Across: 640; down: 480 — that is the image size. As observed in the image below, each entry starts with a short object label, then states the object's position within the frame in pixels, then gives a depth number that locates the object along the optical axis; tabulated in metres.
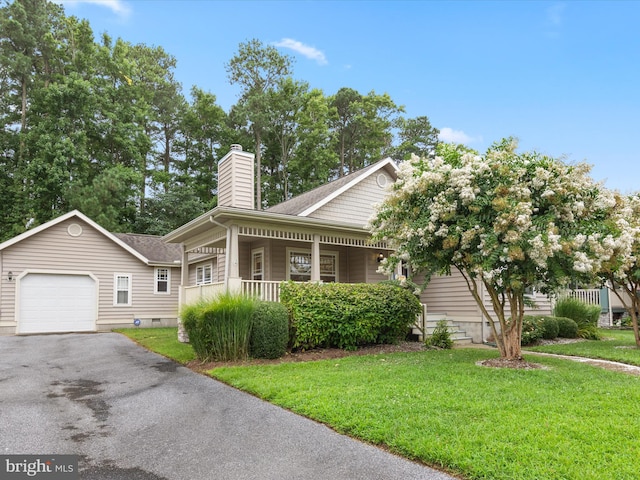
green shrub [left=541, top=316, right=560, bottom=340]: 12.21
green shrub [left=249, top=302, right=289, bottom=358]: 9.03
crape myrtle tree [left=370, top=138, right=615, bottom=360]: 6.75
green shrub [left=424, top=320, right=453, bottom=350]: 10.62
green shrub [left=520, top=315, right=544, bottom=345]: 11.52
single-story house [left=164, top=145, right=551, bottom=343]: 10.85
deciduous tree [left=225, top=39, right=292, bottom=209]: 33.16
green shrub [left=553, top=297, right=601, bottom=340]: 13.62
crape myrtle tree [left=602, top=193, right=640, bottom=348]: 7.27
